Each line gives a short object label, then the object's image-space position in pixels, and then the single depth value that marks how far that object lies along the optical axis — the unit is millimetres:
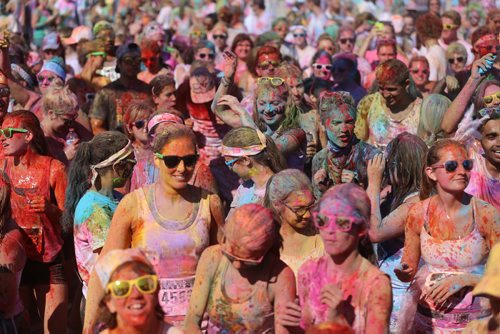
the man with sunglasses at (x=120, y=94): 11688
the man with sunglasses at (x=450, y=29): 16328
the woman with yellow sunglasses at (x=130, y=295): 5555
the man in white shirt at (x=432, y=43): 14445
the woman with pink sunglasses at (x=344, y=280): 5809
